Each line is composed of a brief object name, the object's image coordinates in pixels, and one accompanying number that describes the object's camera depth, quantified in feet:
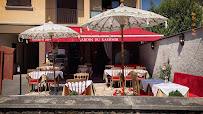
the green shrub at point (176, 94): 12.31
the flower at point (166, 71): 27.37
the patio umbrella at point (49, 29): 18.57
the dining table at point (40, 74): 24.49
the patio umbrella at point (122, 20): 12.14
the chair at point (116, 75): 27.89
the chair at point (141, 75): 28.53
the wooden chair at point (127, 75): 28.29
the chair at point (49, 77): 24.82
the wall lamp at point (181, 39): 23.08
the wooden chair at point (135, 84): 15.67
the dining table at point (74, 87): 16.94
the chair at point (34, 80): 24.32
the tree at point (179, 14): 48.42
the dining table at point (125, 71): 28.40
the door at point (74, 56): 48.60
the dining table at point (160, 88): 15.58
